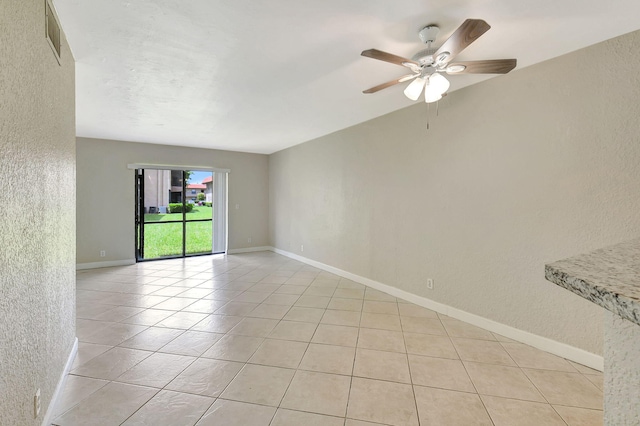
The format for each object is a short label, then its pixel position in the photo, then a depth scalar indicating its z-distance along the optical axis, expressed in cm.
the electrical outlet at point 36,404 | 133
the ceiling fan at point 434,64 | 168
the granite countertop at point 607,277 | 46
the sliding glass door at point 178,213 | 574
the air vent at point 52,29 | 149
